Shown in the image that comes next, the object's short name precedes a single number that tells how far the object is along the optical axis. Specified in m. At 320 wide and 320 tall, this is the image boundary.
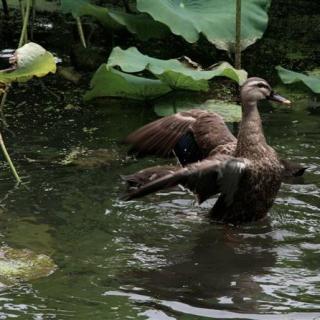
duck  11.11
